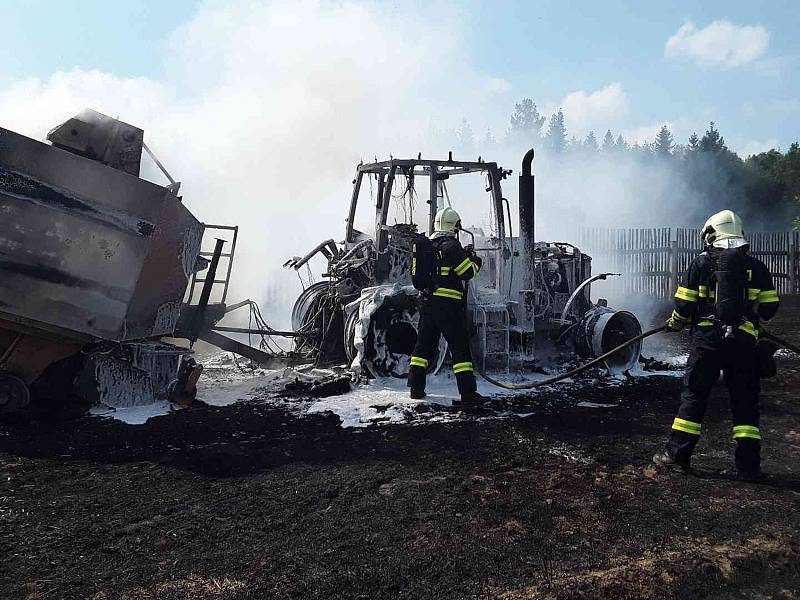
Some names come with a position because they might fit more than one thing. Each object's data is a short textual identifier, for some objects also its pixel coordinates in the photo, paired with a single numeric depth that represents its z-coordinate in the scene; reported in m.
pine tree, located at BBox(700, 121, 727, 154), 36.01
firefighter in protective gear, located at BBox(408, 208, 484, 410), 6.09
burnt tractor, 6.88
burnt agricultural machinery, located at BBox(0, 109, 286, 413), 5.27
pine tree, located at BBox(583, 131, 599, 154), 68.66
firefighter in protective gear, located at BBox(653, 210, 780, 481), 4.03
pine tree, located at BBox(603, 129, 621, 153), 73.11
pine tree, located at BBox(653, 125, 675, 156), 72.11
